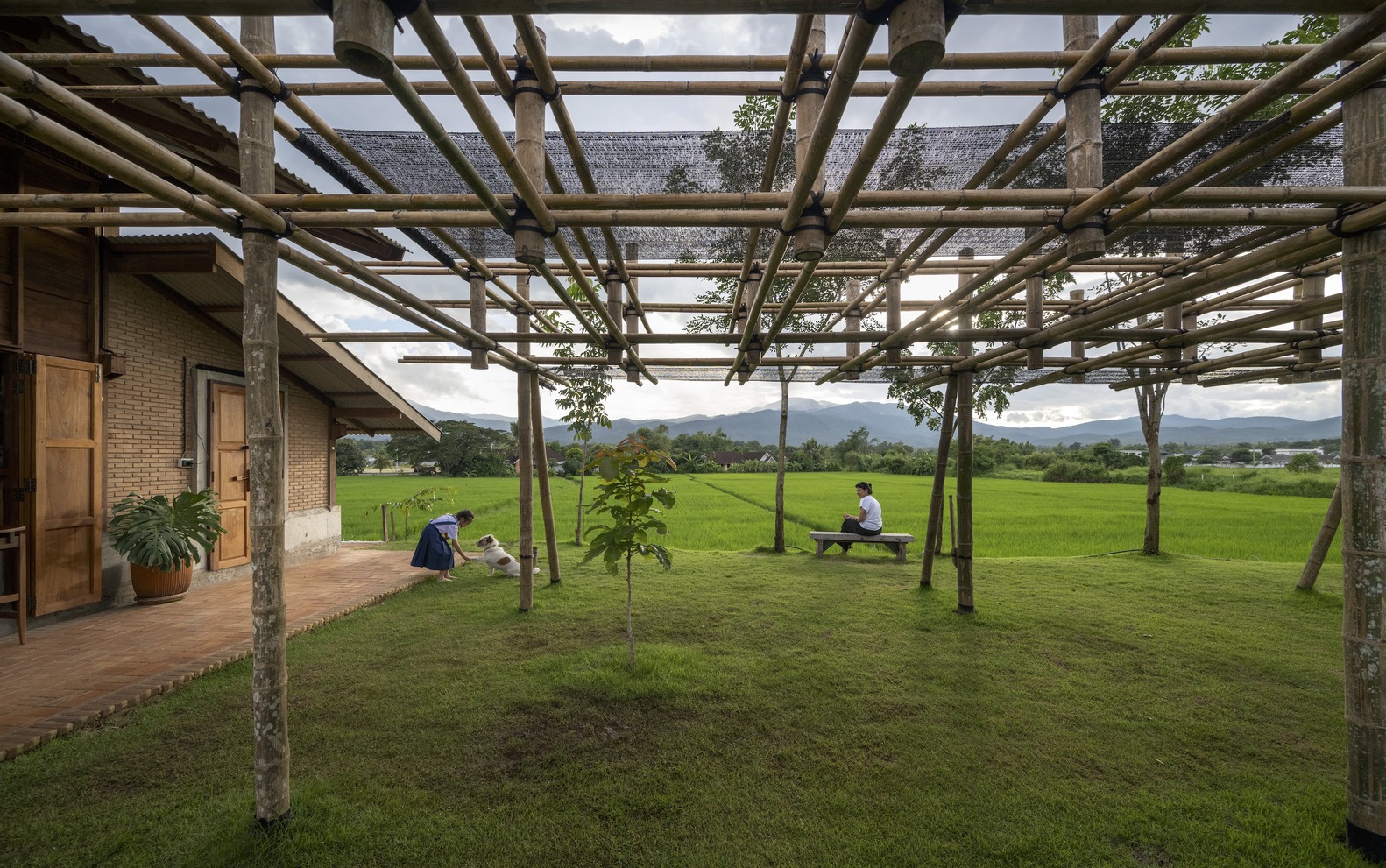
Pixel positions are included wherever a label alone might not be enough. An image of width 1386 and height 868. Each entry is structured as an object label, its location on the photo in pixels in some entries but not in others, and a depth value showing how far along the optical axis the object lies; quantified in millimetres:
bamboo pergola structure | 1812
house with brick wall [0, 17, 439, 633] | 5637
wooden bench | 10195
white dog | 8664
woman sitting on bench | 10391
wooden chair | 4996
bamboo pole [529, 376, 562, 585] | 7262
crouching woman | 8391
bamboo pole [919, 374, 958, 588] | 7145
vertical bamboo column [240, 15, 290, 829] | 2873
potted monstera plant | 6148
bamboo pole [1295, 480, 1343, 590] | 7020
